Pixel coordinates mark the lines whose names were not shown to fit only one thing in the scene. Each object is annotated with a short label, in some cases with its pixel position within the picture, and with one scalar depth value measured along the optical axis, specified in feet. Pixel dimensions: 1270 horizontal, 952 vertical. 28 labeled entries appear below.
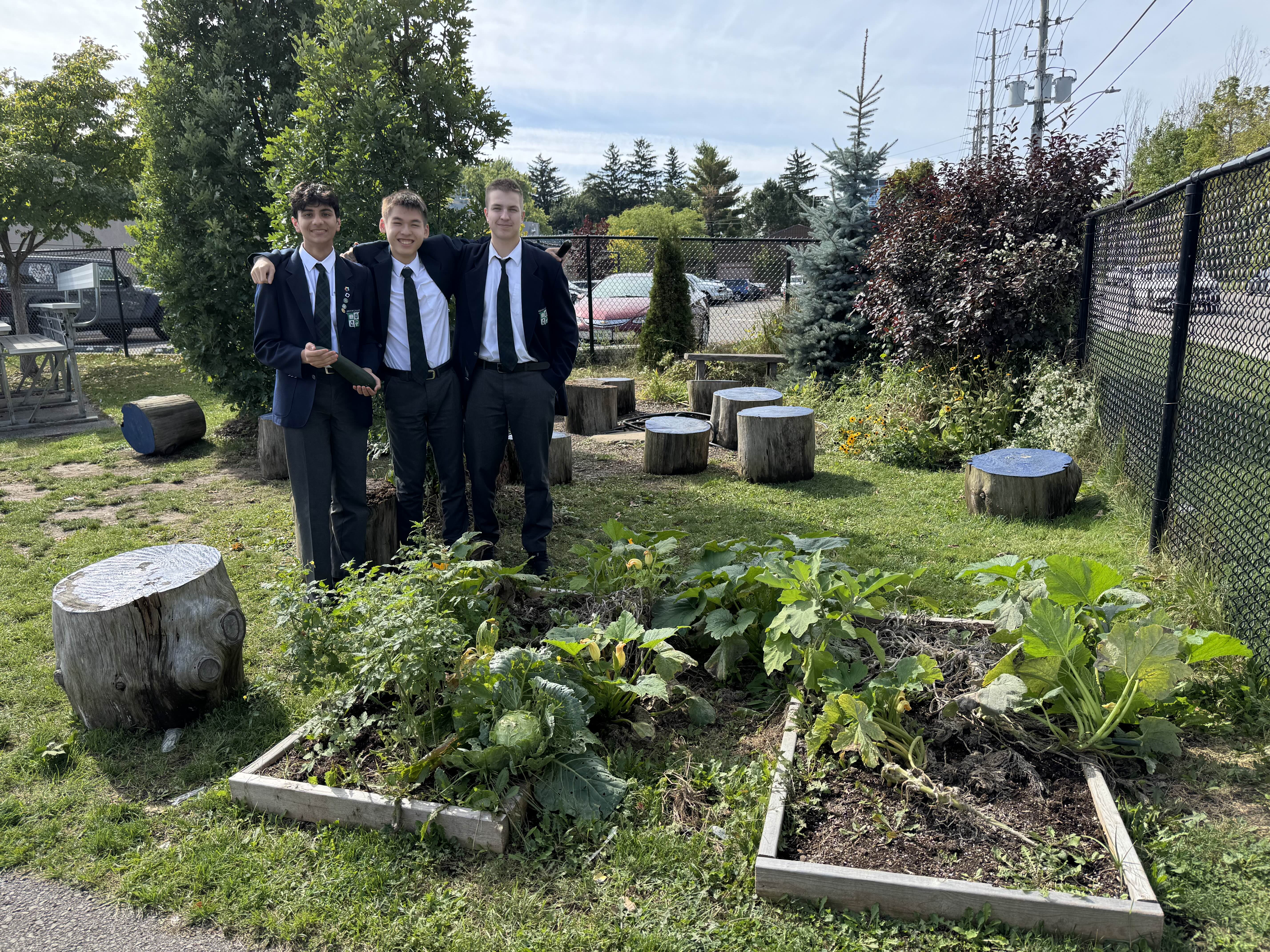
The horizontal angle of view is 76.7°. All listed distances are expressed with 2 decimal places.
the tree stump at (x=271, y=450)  23.65
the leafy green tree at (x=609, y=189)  239.30
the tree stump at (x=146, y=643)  10.58
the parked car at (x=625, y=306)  46.01
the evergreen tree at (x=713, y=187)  197.06
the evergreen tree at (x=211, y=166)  26.71
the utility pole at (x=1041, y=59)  100.58
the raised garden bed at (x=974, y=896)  7.17
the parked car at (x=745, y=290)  53.78
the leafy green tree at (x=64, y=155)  38.34
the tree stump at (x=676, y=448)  23.82
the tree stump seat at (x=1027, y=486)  18.17
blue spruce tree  32.63
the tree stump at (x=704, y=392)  31.50
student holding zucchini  13.10
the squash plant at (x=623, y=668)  10.27
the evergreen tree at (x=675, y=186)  216.74
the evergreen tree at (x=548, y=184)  269.44
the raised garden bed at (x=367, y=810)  8.66
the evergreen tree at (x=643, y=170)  248.52
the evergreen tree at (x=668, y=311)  38.83
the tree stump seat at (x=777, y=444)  22.52
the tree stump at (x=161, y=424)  26.37
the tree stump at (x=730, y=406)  26.55
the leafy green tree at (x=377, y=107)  18.19
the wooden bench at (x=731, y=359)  35.29
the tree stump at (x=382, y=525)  15.44
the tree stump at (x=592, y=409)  29.91
